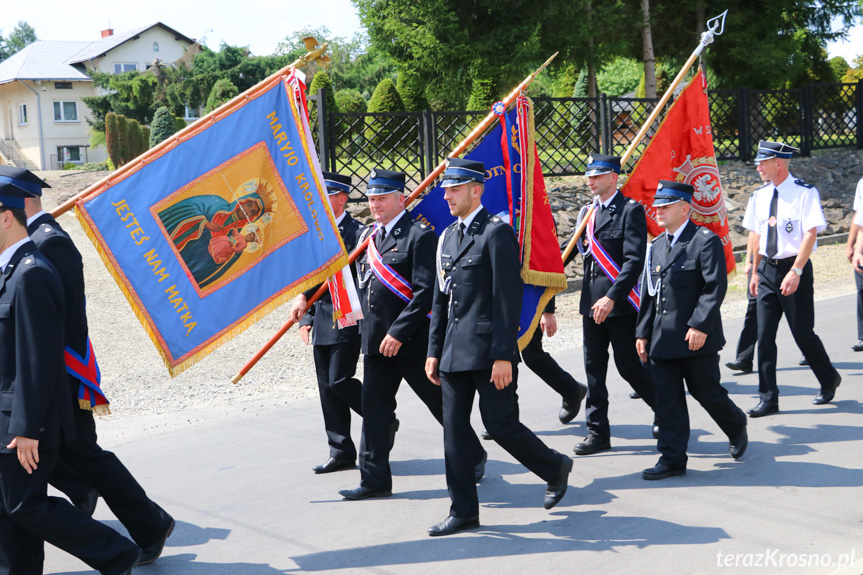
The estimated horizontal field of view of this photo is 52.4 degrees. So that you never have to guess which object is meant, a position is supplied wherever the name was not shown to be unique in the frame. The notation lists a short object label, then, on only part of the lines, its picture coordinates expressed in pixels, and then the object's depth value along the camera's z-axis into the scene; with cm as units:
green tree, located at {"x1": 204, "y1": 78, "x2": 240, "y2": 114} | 4444
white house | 4797
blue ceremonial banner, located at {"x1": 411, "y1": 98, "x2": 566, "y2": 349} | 579
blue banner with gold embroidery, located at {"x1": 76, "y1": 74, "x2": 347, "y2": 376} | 470
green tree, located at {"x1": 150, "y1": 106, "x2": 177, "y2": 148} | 3291
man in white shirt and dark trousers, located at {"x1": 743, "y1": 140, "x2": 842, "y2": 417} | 667
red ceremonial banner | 694
